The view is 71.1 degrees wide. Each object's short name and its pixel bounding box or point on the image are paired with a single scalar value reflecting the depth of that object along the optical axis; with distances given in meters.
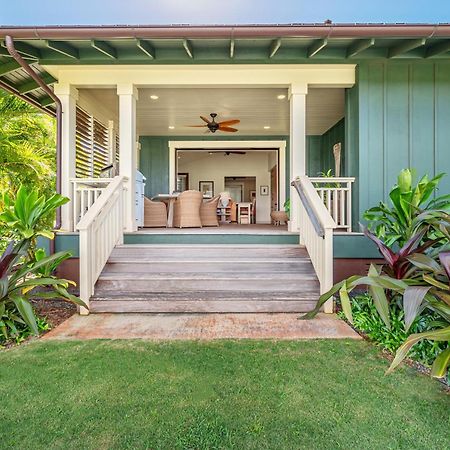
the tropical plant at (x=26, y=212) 2.86
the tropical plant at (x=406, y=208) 2.95
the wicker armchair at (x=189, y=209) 5.93
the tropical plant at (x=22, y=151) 6.36
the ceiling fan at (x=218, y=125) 6.83
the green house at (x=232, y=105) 3.57
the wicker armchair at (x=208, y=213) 6.62
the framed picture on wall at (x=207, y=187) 13.88
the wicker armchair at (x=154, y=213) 6.26
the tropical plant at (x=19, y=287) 2.57
